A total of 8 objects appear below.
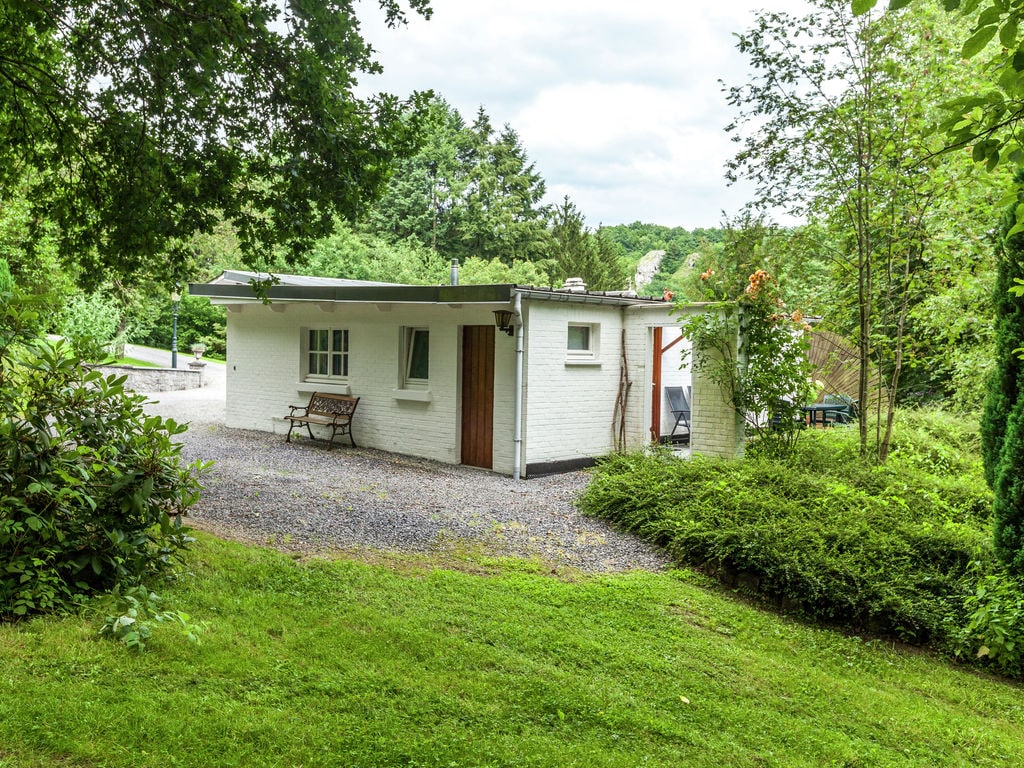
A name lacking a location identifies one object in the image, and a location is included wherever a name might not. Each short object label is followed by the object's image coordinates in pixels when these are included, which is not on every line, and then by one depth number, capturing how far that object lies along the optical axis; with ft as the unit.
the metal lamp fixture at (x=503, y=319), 32.81
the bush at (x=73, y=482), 12.16
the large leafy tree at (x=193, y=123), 19.85
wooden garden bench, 39.42
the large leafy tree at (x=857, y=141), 26.22
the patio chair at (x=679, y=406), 43.21
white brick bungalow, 33.53
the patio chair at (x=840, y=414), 42.27
